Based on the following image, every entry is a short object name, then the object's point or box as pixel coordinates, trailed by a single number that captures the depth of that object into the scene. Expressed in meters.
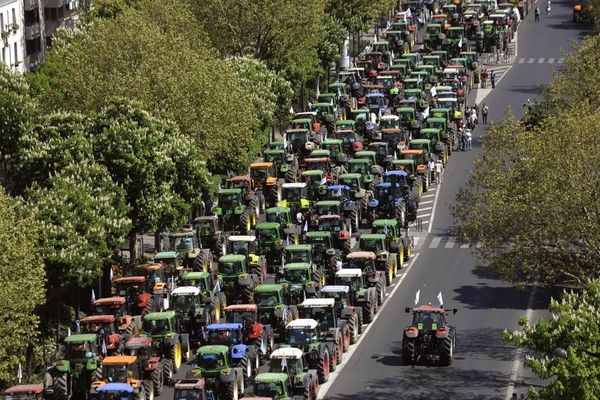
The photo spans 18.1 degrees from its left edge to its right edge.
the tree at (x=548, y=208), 88.69
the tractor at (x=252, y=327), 95.19
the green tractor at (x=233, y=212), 122.50
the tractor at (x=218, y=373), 87.94
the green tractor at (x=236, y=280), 105.81
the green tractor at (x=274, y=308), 98.88
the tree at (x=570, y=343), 68.94
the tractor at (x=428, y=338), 93.81
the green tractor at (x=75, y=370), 89.44
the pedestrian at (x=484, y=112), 156.75
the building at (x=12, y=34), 162.62
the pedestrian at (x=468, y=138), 147.12
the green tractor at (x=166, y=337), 94.19
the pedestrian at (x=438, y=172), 137.50
